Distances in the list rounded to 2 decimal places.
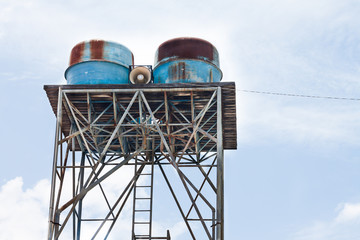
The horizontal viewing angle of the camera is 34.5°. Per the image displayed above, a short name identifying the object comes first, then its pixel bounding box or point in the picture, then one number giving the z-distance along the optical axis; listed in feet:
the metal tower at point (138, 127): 79.51
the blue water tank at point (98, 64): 83.76
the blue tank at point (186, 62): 83.10
